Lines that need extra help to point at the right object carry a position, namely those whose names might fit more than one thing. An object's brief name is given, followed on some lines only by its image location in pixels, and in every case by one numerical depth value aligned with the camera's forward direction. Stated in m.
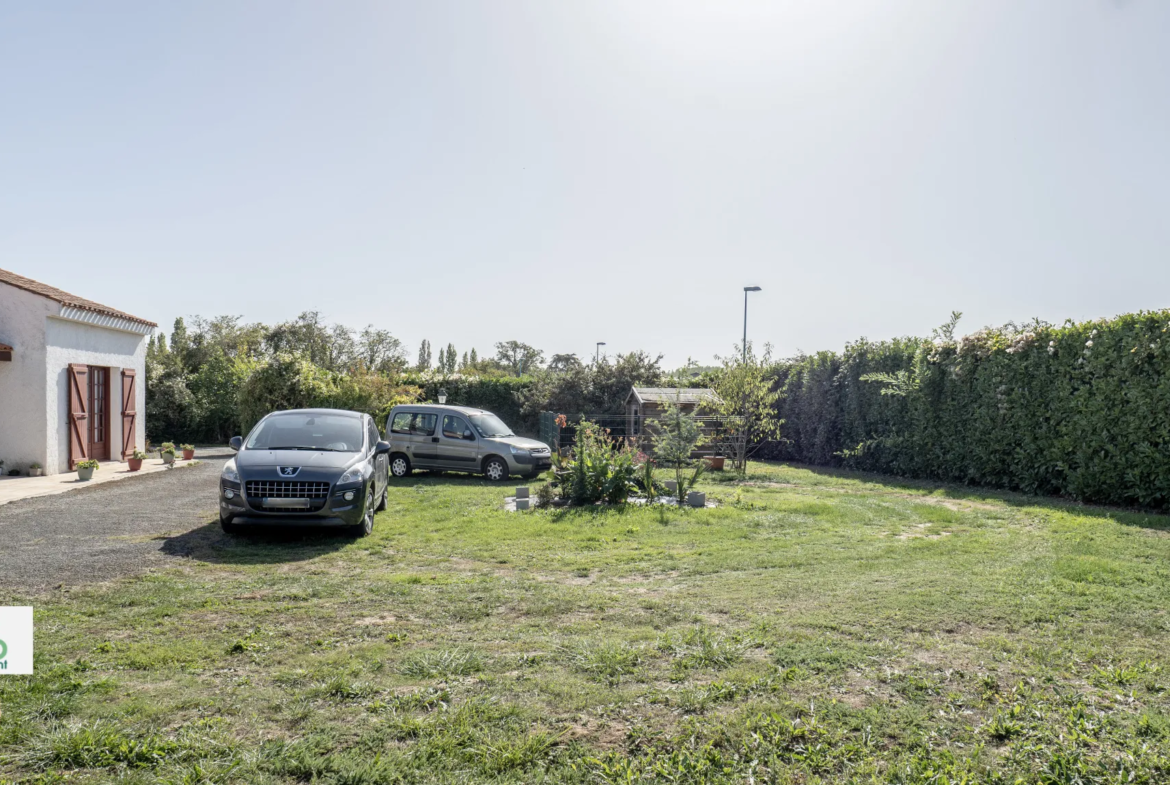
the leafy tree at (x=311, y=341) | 42.00
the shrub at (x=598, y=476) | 11.72
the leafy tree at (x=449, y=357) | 81.91
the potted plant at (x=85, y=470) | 14.93
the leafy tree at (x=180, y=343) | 33.82
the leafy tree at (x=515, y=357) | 72.94
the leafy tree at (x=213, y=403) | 30.20
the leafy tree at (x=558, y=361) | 62.94
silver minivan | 16.27
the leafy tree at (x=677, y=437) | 15.07
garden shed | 21.43
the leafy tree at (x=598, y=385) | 27.12
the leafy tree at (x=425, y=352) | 85.71
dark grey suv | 8.59
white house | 15.42
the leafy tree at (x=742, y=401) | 19.17
